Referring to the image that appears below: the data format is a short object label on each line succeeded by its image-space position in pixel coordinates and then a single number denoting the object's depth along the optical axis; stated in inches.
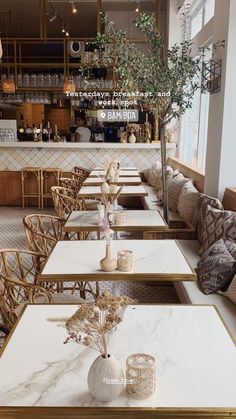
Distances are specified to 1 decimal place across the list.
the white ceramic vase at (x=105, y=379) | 55.0
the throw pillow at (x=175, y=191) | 230.2
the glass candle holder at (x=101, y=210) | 147.0
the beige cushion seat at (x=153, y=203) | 217.4
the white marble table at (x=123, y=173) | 276.3
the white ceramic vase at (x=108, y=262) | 102.7
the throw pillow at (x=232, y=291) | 116.1
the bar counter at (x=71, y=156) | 346.0
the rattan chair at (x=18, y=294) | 98.8
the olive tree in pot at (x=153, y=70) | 175.2
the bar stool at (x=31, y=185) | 345.4
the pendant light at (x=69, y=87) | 325.1
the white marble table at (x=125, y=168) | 317.1
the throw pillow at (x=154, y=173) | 308.8
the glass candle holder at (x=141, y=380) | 55.9
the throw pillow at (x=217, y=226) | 143.3
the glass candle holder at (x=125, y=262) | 102.8
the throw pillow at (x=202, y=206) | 165.9
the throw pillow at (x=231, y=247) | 128.1
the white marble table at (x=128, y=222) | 145.1
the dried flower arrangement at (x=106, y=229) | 100.3
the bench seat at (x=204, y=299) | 109.8
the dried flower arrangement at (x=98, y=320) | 54.5
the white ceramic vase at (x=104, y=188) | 169.6
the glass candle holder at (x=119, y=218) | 147.0
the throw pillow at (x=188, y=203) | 197.5
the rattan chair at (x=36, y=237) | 135.6
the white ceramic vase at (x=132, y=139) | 341.8
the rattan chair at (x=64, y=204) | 202.7
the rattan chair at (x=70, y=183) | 257.5
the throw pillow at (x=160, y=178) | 259.7
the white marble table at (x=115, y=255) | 100.6
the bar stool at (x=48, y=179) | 343.3
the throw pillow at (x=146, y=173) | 337.9
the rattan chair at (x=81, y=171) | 321.9
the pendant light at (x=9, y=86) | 336.8
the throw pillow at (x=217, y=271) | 122.9
